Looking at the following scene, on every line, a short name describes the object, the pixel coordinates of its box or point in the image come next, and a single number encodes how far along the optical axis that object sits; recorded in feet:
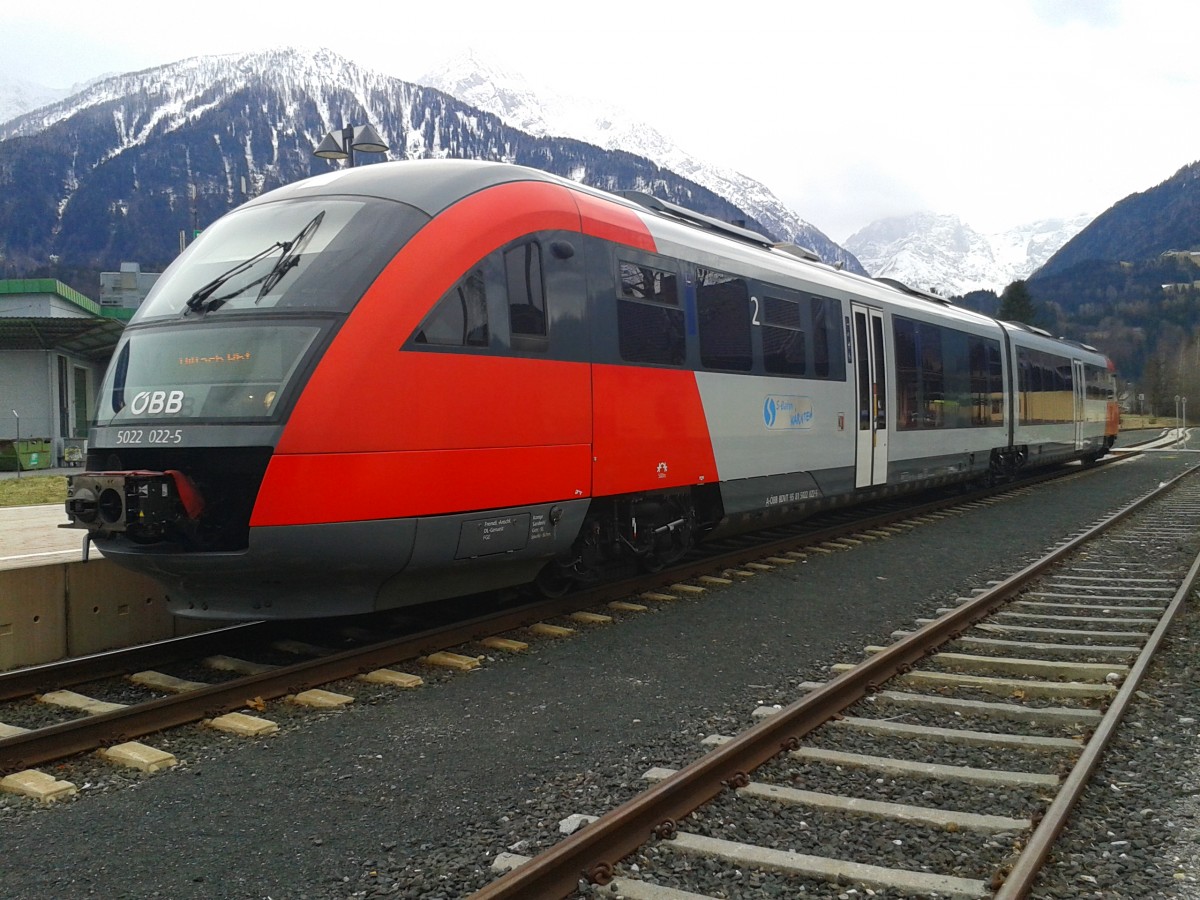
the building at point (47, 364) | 82.12
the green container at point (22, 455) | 79.00
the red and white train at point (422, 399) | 18.56
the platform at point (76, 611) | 20.47
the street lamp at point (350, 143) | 39.93
